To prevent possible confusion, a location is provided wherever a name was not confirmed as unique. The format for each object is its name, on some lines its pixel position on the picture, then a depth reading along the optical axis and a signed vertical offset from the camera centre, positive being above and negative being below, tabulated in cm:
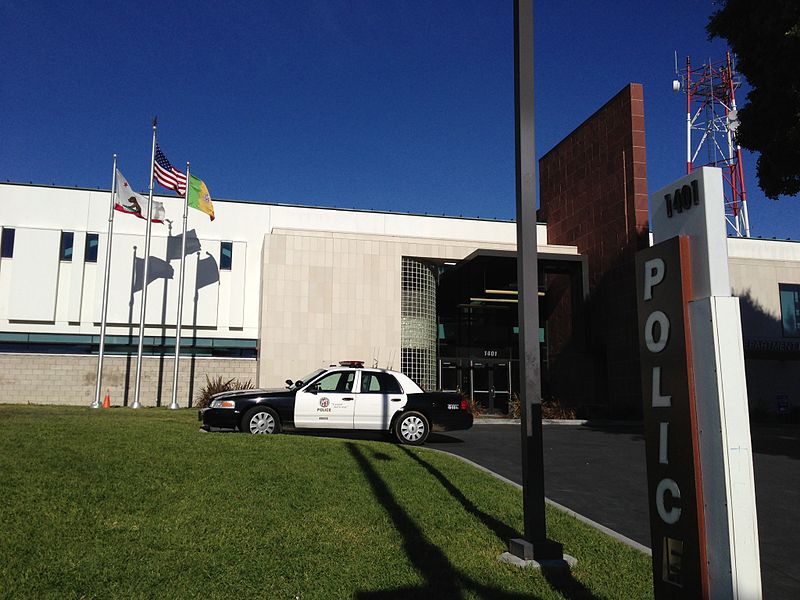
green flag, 2848 +842
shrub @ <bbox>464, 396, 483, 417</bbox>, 2640 -47
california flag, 2731 +796
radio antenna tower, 3884 +1659
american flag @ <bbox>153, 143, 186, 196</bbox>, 2794 +909
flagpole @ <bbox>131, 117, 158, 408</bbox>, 2694 +421
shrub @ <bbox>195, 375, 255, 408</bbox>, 2641 +37
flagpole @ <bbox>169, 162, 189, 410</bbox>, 2750 +263
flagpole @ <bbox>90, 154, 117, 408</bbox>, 2599 +357
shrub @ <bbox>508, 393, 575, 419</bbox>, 2582 -57
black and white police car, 1434 -24
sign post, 318 -7
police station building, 2817 +427
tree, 1481 +725
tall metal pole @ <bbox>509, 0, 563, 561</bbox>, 581 +80
